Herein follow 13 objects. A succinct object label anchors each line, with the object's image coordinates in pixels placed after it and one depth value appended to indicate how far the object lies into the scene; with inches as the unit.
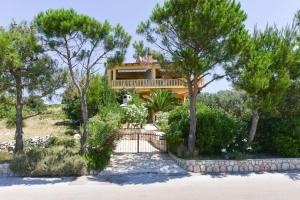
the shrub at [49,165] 331.9
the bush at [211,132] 398.0
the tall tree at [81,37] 346.9
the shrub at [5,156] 365.5
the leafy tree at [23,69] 350.3
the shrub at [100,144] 354.0
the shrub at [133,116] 714.8
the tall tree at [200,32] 357.4
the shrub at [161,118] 649.2
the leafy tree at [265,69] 363.9
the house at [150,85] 1026.1
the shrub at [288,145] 394.0
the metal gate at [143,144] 479.5
